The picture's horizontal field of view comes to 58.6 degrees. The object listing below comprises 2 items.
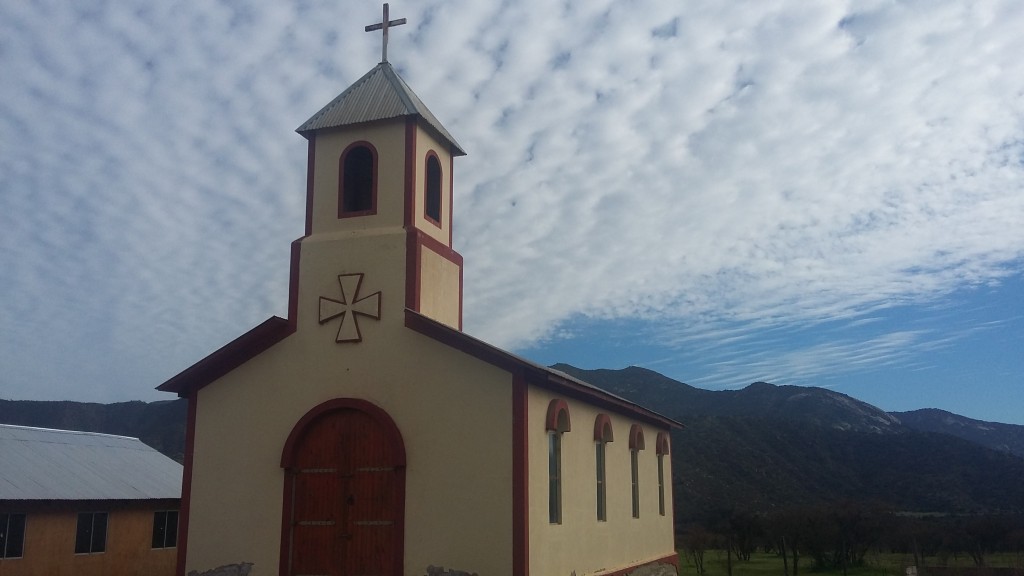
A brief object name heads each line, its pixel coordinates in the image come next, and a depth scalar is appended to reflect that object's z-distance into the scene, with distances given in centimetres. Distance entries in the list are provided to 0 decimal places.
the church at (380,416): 1387
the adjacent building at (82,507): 2162
